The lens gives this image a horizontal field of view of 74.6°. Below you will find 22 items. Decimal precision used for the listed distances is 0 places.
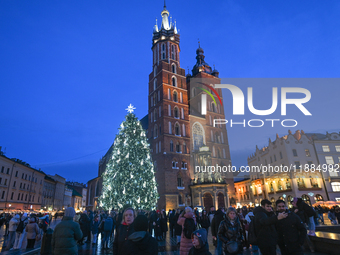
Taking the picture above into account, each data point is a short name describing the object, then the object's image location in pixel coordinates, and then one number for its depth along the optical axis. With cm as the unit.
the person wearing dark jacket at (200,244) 386
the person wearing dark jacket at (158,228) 1345
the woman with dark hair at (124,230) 387
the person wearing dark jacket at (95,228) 1246
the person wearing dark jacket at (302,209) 714
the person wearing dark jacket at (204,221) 990
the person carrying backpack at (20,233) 1057
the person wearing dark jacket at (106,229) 1045
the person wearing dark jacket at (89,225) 1206
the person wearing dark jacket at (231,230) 479
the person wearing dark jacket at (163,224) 1402
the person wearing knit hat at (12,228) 1077
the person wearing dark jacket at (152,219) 1407
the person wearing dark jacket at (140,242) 304
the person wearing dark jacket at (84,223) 1165
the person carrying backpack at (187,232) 541
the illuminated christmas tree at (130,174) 2189
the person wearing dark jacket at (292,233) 457
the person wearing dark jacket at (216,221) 633
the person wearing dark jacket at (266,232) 471
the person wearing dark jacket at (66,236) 461
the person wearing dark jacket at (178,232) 957
